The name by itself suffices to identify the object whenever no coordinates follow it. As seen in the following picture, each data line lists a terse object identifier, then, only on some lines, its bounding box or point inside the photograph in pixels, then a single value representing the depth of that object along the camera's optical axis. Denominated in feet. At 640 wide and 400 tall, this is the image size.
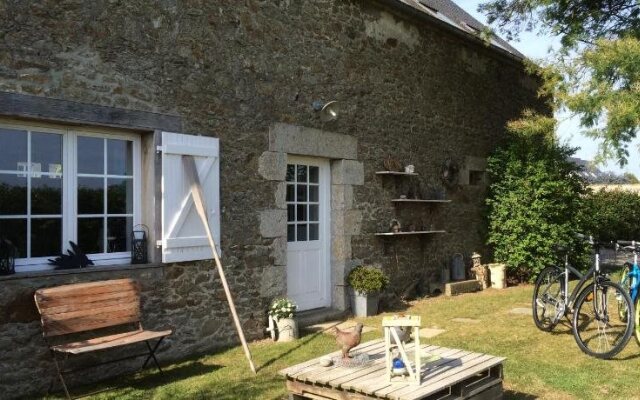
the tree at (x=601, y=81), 22.17
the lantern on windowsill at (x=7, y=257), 15.57
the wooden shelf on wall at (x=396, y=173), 27.81
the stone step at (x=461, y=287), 31.58
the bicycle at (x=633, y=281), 17.99
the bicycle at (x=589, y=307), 18.02
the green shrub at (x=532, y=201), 34.24
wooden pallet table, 11.59
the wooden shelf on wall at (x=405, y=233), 27.68
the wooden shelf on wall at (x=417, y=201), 28.83
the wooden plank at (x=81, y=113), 15.49
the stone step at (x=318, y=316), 23.94
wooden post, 18.71
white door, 24.64
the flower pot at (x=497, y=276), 34.42
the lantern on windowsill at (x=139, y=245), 18.53
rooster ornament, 13.47
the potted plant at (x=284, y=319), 21.52
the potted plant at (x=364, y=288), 25.59
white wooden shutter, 18.80
